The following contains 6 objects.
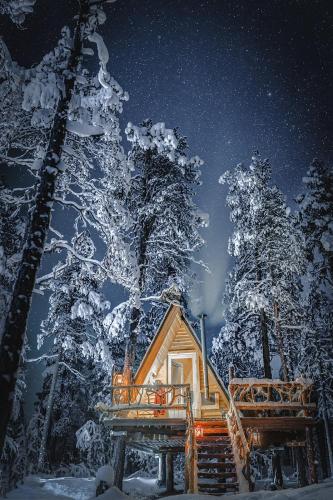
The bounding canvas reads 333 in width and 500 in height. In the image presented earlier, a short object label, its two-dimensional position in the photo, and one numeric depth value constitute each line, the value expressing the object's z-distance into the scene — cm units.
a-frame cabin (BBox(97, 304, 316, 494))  1032
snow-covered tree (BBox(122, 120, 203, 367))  1552
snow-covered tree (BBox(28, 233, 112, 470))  1165
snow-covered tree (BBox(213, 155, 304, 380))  1841
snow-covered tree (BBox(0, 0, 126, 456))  787
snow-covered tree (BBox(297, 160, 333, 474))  1915
